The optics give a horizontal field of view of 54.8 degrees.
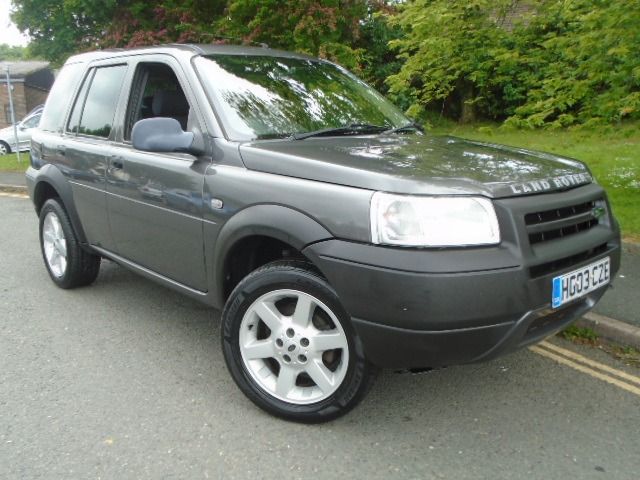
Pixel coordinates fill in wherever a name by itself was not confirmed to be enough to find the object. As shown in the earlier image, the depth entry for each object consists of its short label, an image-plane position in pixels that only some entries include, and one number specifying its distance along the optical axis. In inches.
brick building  1393.9
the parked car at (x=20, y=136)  803.4
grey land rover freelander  101.5
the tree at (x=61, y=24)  588.1
